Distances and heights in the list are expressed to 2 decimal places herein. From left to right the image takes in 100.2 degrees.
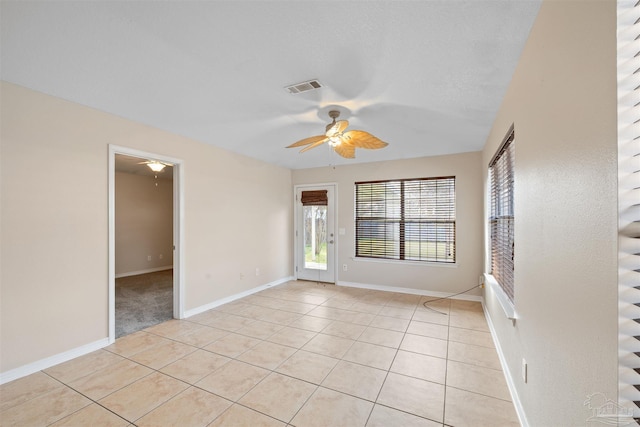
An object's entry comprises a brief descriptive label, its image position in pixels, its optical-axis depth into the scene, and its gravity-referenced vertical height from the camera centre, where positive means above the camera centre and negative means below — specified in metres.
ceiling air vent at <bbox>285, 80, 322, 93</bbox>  2.34 +1.15
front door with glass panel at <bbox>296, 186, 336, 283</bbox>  5.62 -0.42
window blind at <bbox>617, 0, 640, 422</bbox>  0.74 +0.03
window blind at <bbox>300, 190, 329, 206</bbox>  5.68 +0.36
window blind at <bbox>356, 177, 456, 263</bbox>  4.68 -0.09
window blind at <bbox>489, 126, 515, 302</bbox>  2.35 -0.01
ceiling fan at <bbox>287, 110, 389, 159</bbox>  2.71 +0.81
